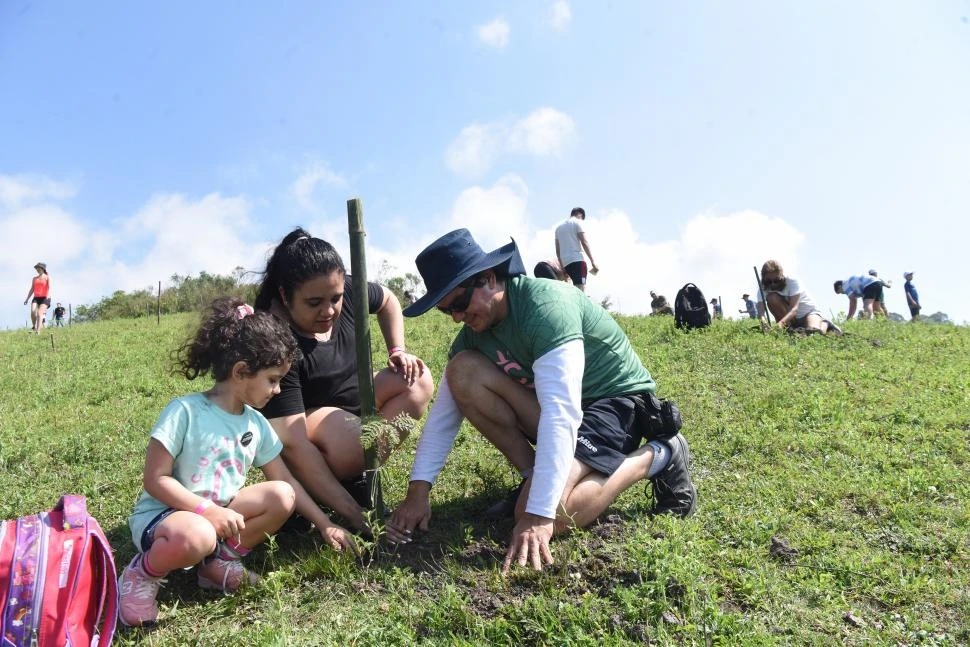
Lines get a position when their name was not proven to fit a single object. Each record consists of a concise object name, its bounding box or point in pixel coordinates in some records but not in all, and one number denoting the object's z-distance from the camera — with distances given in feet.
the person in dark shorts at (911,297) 57.47
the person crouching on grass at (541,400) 10.30
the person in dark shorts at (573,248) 36.60
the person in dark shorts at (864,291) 51.31
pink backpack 7.38
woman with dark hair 11.54
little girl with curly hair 9.21
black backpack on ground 33.27
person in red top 52.54
